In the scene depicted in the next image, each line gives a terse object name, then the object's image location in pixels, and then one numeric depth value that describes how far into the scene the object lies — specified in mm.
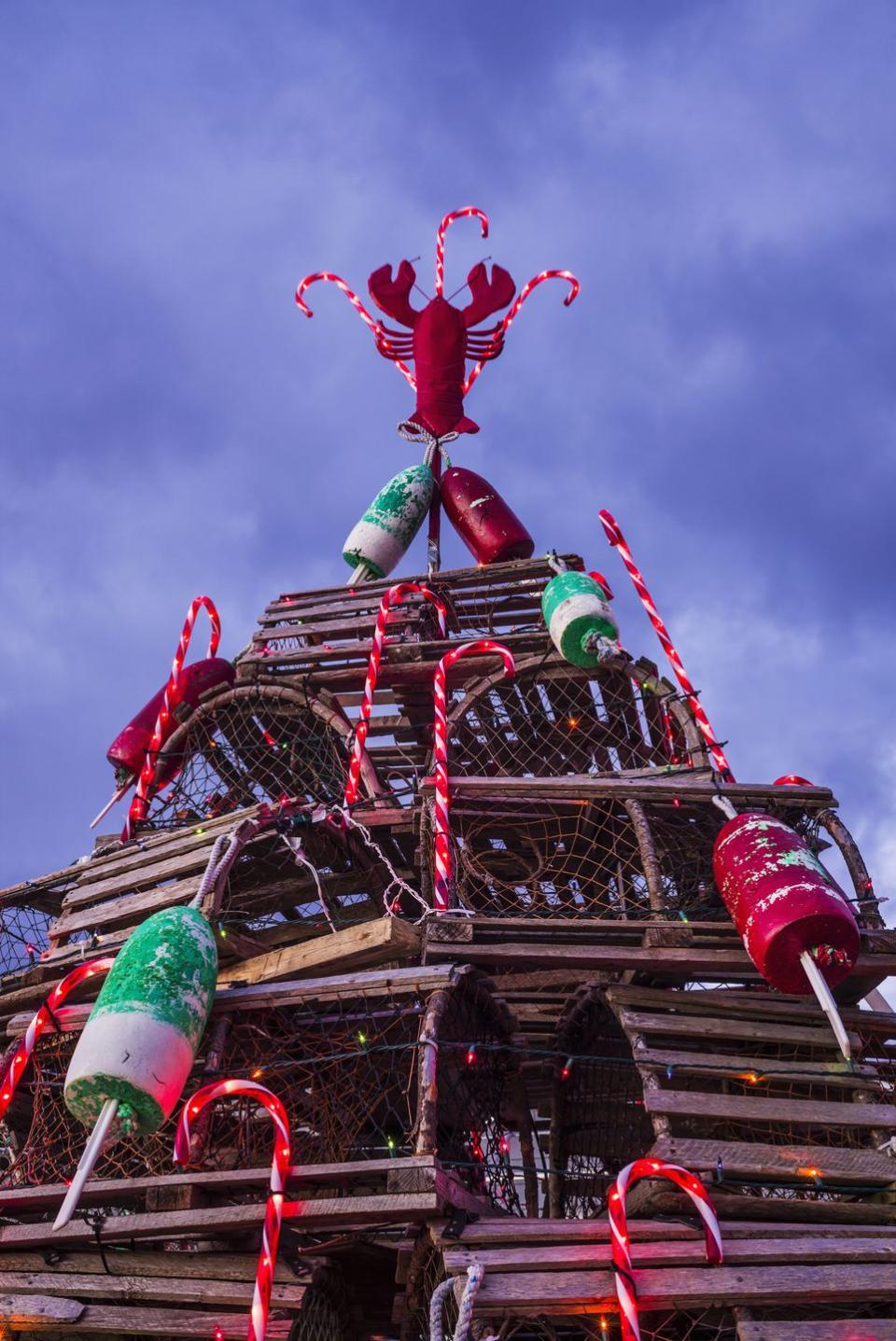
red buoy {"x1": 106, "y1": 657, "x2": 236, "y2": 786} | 7812
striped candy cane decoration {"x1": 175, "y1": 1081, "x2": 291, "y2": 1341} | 3836
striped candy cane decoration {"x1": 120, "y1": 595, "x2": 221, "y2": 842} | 7336
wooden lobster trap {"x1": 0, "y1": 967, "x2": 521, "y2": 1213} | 4605
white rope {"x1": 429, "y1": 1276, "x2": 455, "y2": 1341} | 3707
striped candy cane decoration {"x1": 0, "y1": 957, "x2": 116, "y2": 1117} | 4914
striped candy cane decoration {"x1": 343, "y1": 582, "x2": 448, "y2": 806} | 6699
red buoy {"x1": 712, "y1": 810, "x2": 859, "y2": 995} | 4500
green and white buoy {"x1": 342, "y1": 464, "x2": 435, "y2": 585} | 9227
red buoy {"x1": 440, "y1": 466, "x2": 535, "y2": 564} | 9055
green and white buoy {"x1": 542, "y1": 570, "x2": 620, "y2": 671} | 6996
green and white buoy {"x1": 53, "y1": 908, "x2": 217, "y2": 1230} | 4082
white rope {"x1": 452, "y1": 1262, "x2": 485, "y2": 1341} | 3660
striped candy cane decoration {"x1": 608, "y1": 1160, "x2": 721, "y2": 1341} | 3678
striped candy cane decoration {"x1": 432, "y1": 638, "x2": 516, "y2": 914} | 5367
